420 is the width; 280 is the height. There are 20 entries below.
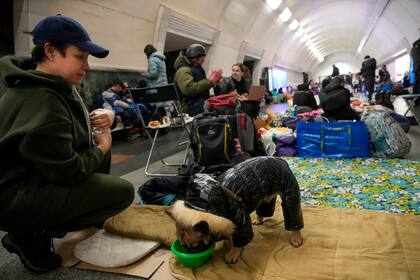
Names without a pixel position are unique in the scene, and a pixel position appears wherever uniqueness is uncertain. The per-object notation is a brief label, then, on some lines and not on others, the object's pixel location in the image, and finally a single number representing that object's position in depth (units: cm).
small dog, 150
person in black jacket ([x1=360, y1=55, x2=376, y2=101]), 1053
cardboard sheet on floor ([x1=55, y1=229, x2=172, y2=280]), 170
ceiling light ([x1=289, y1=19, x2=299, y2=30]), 1506
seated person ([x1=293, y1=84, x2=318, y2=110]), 635
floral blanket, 236
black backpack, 273
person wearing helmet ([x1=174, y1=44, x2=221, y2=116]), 356
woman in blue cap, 144
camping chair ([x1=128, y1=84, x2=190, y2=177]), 339
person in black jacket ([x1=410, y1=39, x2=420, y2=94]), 606
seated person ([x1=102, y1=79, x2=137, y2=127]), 607
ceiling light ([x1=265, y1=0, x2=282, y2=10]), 1121
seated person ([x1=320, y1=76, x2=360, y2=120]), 412
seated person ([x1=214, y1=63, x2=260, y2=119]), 406
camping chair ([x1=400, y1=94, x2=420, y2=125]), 481
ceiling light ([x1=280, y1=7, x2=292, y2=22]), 1282
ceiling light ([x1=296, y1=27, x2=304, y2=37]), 1717
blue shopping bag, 368
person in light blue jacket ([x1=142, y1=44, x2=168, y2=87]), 592
